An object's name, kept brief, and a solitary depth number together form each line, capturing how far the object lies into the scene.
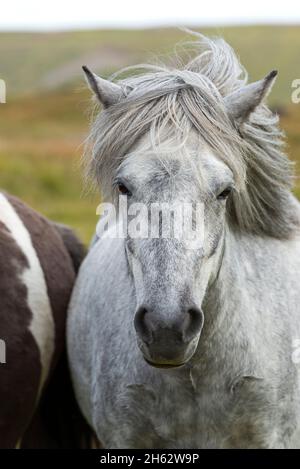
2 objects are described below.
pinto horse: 8.91
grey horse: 6.13
